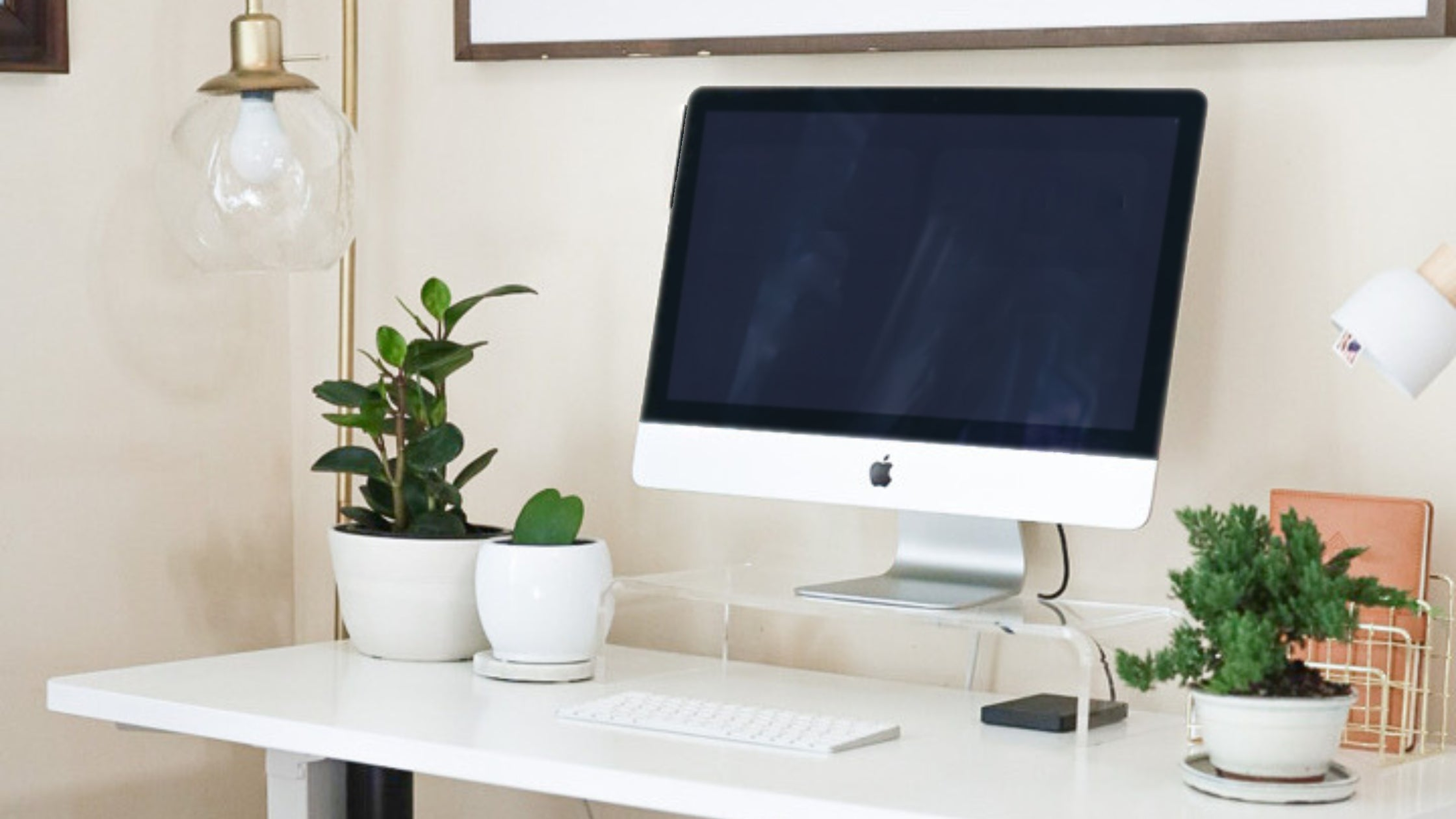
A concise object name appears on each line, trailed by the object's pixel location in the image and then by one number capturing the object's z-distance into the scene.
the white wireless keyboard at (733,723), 2.99
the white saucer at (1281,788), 2.82
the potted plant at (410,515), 3.35
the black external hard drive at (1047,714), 3.08
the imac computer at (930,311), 3.12
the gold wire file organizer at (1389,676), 3.02
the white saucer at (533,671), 3.26
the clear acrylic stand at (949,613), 3.07
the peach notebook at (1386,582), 3.03
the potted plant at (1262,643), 2.81
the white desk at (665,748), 2.84
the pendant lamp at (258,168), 3.36
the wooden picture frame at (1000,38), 3.14
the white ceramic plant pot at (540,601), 3.26
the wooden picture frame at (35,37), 3.53
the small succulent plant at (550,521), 3.31
